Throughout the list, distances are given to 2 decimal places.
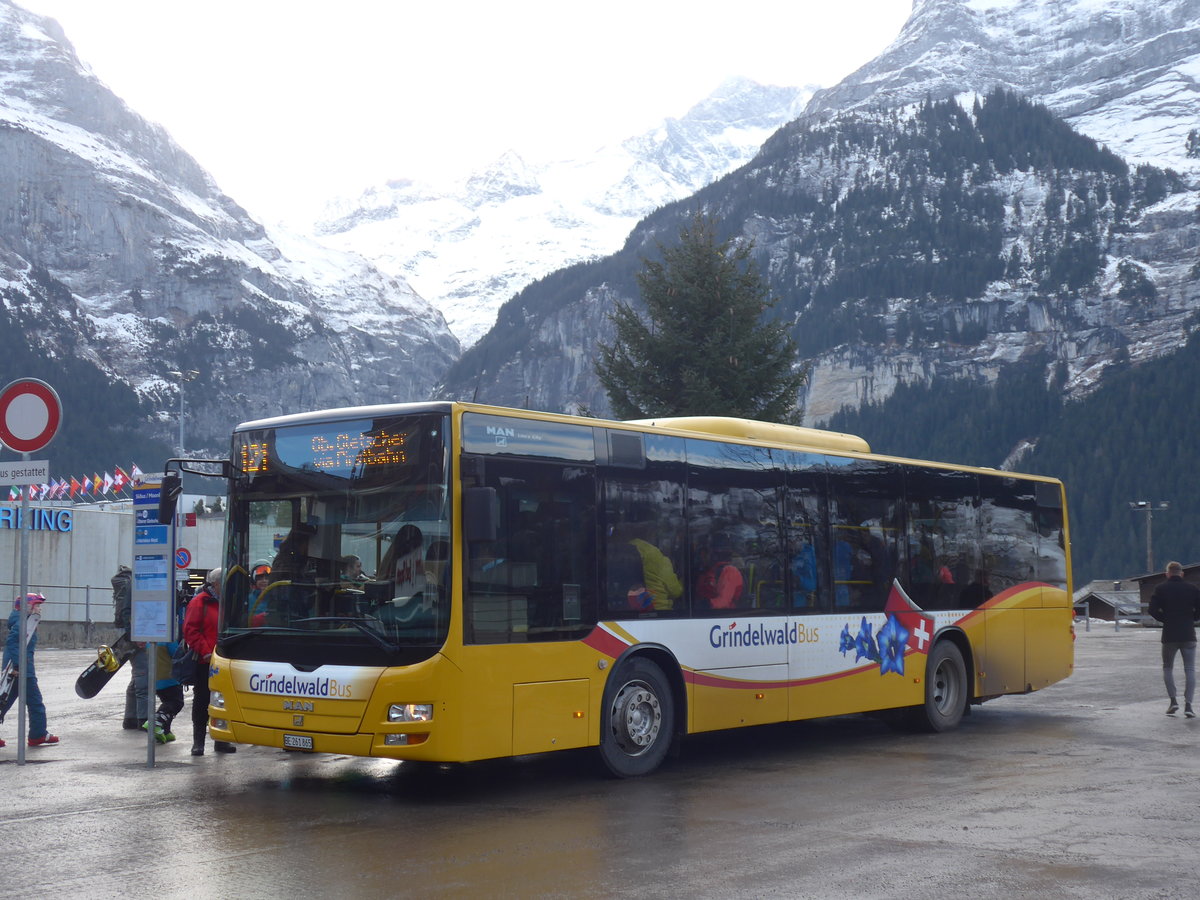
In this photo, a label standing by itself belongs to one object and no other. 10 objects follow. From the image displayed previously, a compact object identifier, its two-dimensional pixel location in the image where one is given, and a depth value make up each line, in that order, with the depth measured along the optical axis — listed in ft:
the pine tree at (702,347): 87.35
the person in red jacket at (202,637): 41.14
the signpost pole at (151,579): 36.60
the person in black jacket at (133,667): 46.16
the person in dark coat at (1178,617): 50.55
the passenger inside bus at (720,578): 37.35
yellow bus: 30.42
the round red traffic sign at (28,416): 38.78
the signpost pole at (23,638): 37.32
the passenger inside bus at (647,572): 34.86
